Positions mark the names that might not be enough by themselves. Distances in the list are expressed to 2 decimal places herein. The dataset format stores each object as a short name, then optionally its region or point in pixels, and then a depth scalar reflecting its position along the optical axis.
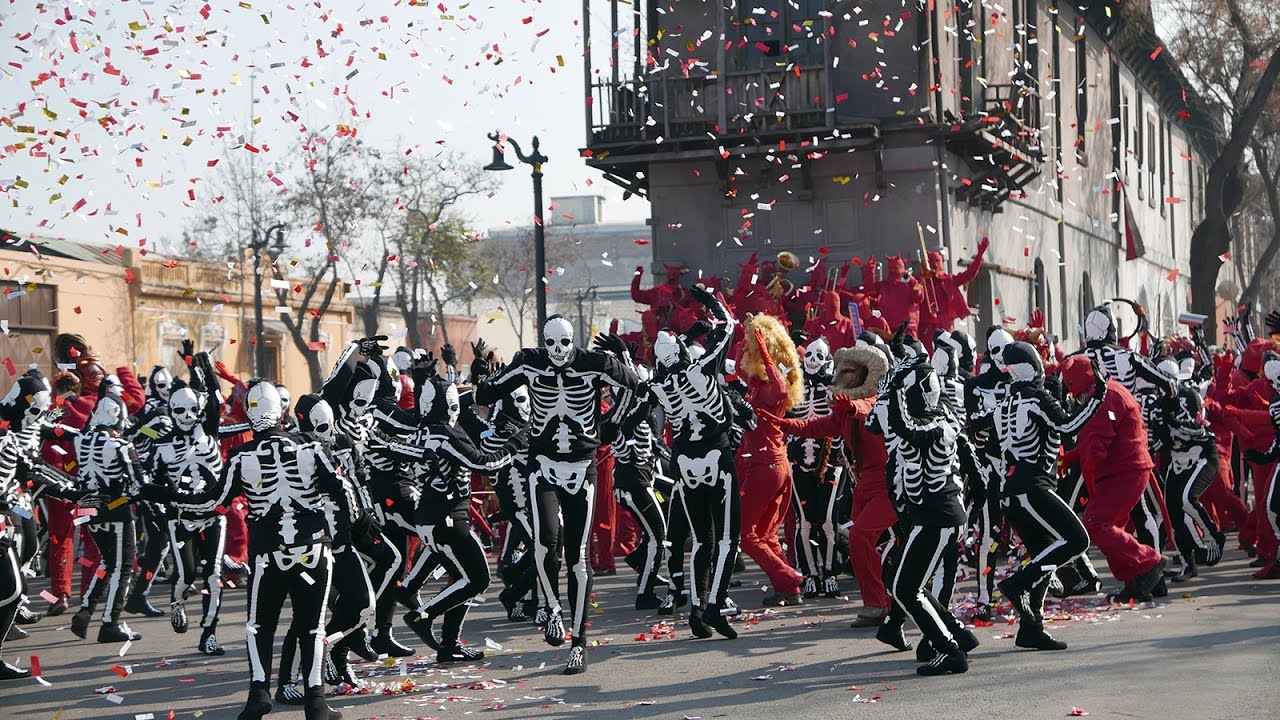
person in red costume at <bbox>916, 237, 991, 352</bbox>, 16.50
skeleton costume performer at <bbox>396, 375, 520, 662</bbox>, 9.31
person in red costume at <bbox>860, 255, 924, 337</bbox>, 16.64
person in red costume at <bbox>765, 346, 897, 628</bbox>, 9.56
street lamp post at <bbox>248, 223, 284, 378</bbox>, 29.17
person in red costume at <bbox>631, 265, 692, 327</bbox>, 20.30
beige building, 38.22
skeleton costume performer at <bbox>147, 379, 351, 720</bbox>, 7.41
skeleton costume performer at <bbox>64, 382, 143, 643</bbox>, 11.04
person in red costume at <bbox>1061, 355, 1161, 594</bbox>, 10.10
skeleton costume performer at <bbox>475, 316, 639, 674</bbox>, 9.01
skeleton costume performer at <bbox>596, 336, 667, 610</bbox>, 11.59
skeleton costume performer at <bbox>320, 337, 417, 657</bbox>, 9.38
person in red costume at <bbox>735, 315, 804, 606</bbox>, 10.47
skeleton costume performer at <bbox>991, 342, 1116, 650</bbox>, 8.80
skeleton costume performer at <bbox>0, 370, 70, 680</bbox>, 9.91
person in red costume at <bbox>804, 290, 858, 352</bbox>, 14.99
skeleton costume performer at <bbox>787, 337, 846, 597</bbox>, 11.70
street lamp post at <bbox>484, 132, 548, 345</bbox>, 20.92
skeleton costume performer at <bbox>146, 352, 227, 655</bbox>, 10.11
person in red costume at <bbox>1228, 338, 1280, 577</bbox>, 12.02
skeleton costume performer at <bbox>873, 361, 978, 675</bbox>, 8.30
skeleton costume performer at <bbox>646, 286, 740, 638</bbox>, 9.70
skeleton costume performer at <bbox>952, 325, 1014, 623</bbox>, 10.17
